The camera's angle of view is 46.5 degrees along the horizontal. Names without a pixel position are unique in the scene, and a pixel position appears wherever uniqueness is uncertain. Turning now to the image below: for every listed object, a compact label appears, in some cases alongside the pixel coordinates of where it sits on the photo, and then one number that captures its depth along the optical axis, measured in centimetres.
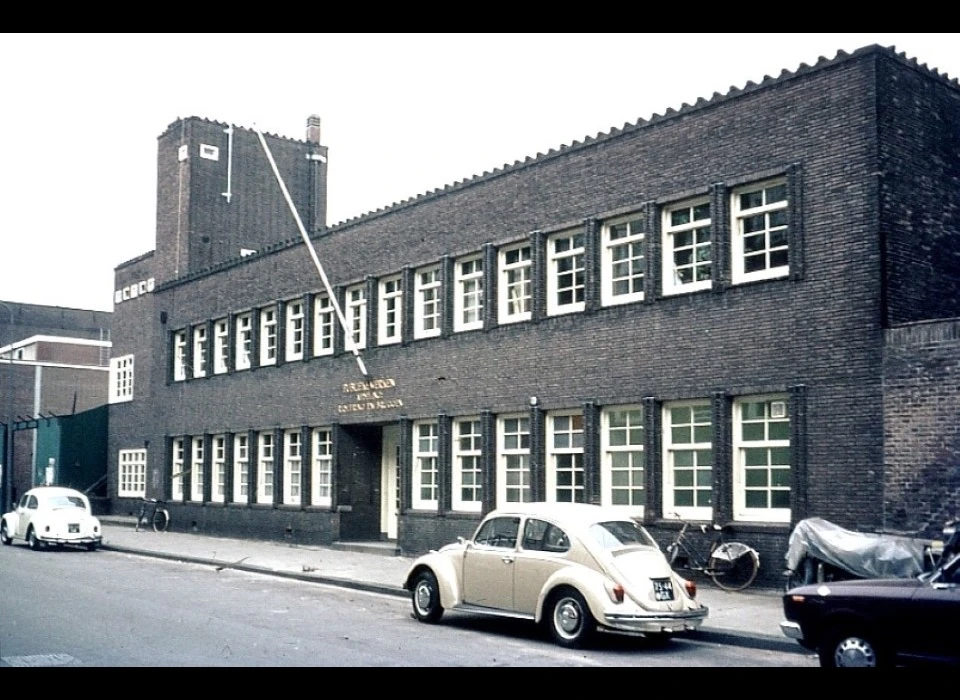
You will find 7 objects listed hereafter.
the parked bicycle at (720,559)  1770
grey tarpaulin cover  1449
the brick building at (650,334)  1680
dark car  953
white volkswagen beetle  2800
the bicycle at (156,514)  3619
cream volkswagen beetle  1249
